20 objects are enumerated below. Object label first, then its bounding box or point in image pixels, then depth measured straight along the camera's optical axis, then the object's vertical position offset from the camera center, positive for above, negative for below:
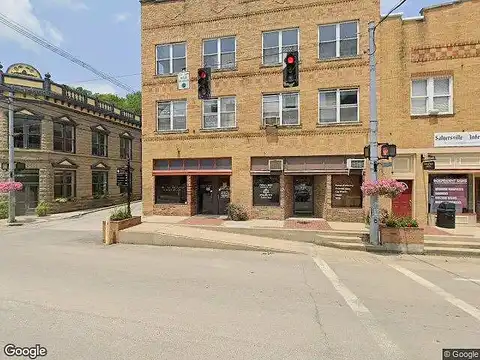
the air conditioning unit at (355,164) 15.50 +0.70
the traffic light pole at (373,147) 11.21 +1.10
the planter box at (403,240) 10.77 -2.10
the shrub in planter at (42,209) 21.69 -2.14
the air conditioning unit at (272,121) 16.52 +2.98
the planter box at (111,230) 12.70 -2.10
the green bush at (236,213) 16.31 -1.79
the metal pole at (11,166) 18.94 +0.72
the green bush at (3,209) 20.97 -2.11
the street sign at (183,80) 14.55 +4.57
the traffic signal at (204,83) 11.15 +3.34
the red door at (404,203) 15.06 -1.18
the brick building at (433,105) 14.25 +3.40
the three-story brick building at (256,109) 15.80 +3.67
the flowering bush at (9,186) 18.33 -0.49
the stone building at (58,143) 22.19 +2.66
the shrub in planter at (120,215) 13.29 -1.61
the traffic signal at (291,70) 9.86 +3.39
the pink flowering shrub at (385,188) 10.70 -0.33
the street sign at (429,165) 14.34 +0.61
